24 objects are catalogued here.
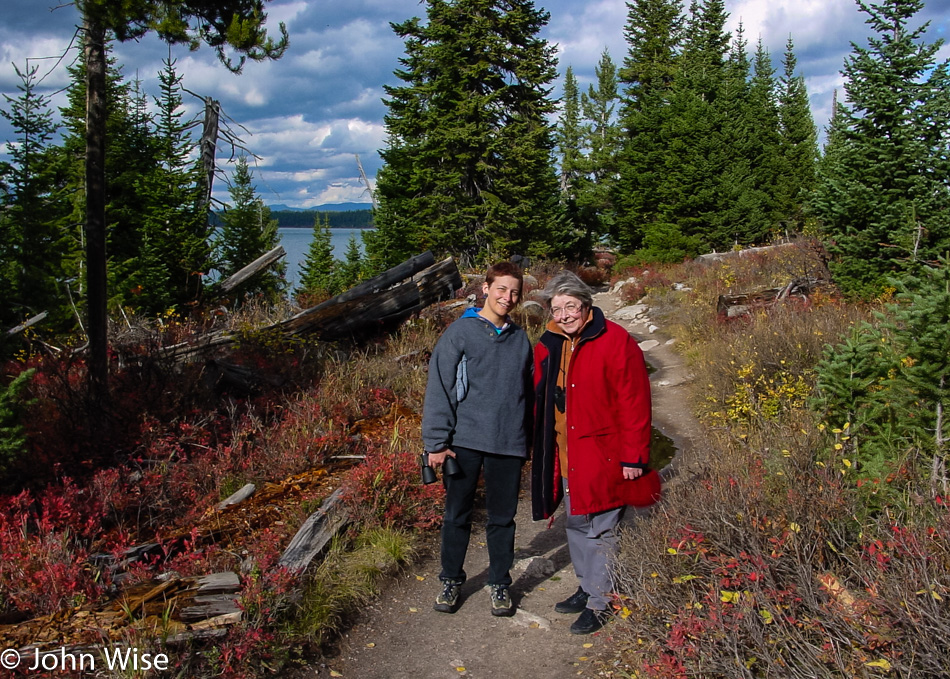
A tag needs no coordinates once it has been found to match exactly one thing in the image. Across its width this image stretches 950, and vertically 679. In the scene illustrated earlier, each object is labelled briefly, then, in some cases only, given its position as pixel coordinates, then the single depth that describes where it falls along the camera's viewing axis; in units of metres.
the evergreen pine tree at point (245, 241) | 16.05
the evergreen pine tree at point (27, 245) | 5.60
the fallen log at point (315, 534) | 4.26
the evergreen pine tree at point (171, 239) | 12.66
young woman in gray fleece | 3.94
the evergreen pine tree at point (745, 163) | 23.70
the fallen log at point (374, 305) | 9.03
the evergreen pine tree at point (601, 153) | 28.98
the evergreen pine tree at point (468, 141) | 21.08
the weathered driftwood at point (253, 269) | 13.52
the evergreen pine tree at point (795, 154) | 30.17
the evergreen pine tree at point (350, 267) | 22.63
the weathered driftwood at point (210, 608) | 3.49
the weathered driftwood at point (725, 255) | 19.67
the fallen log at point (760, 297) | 11.51
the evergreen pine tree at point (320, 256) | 27.97
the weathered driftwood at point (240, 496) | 5.24
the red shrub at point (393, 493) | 5.02
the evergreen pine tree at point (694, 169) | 23.89
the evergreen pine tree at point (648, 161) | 25.05
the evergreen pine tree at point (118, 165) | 13.52
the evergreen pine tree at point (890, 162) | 9.09
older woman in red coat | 3.60
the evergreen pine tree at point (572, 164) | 28.39
